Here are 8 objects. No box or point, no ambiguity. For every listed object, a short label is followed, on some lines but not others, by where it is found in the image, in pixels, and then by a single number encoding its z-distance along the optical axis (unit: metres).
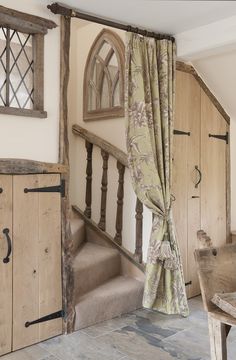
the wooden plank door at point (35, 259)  2.38
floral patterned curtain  2.86
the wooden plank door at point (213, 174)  3.56
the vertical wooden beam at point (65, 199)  2.59
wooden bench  1.45
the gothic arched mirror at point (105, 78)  3.44
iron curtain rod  2.48
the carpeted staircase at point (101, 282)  2.79
